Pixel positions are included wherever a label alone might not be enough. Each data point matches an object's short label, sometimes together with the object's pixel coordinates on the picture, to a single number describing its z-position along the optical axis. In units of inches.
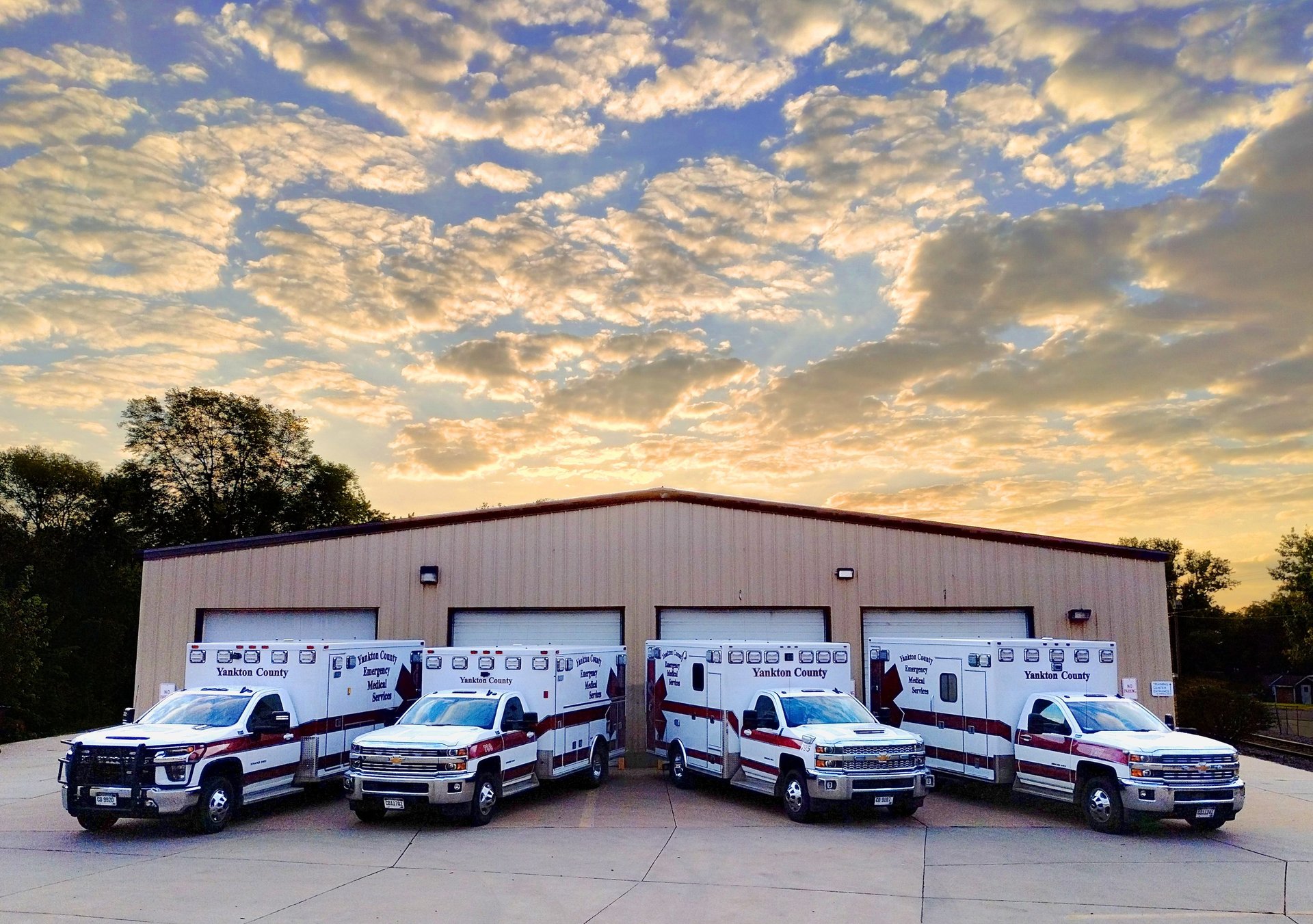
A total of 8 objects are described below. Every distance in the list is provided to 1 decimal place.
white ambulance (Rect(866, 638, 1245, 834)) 571.5
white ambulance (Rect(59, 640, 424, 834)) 561.9
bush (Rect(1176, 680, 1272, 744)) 1904.5
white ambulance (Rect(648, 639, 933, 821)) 602.9
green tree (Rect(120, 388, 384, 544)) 2112.5
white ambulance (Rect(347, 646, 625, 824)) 585.3
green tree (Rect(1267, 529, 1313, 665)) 2689.5
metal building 928.9
